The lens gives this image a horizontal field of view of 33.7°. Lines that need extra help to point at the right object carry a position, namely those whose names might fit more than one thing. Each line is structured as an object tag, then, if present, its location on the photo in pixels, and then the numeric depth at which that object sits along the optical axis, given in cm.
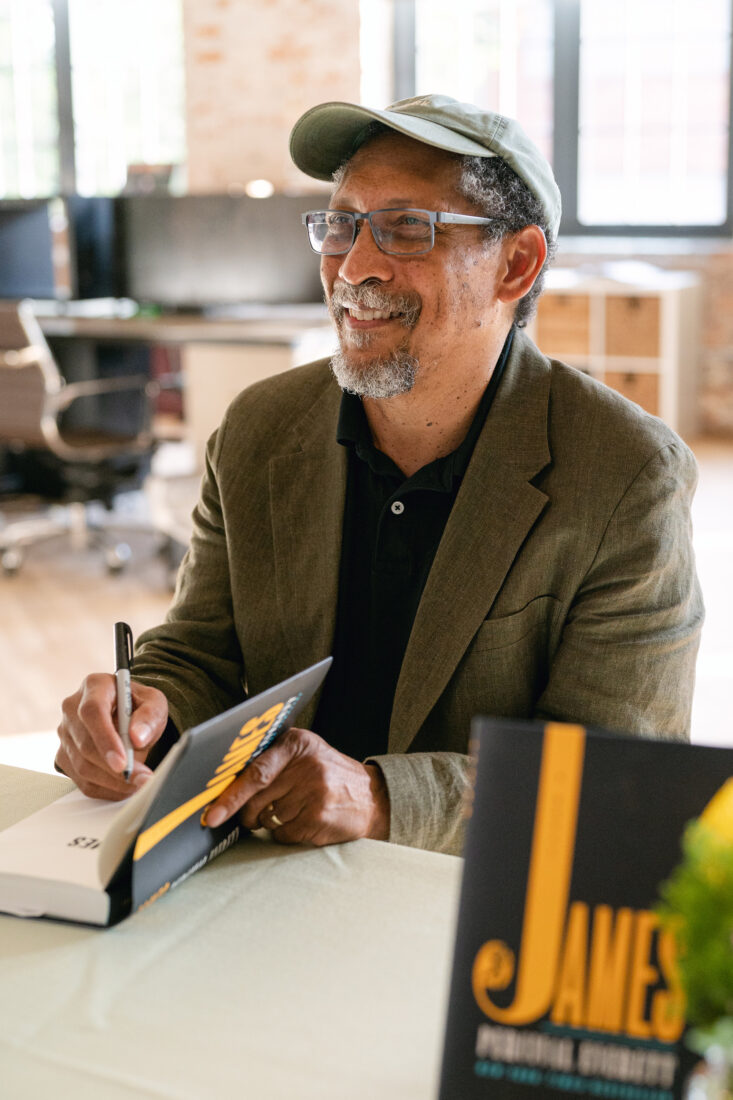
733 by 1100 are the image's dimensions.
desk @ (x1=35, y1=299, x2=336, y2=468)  451
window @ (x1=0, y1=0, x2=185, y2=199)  776
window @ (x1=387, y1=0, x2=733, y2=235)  656
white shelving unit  617
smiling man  128
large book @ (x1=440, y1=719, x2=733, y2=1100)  62
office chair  463
